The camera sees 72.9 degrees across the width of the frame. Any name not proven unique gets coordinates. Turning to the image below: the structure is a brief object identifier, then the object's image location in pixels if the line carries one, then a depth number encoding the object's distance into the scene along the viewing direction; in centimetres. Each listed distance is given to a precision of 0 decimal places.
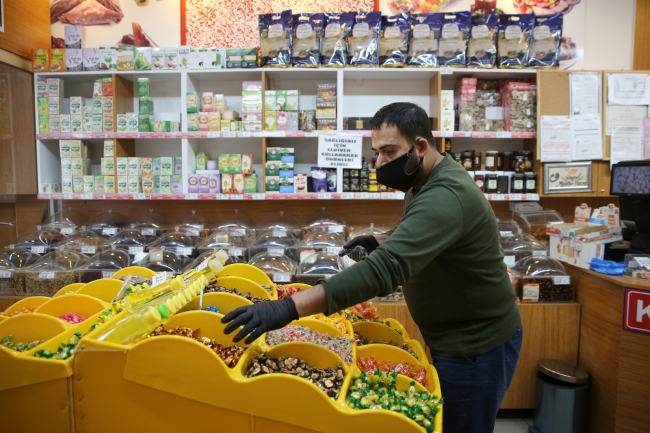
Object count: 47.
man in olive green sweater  128
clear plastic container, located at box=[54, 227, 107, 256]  309
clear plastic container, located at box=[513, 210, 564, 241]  335
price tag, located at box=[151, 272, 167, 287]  168
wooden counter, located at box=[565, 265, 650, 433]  227
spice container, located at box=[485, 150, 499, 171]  331
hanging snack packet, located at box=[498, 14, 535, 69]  316
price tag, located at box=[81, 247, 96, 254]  309
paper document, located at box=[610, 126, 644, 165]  325
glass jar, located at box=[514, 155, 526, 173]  331
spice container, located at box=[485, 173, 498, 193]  324
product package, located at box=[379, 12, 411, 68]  317
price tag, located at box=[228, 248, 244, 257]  294
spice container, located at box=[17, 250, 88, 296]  271
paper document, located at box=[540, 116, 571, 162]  322
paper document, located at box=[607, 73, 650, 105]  324
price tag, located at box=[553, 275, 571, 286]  274
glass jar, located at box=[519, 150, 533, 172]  331
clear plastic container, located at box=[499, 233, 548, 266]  291
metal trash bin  252
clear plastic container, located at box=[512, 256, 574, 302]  273
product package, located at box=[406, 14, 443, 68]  315
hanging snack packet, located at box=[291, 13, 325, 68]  317
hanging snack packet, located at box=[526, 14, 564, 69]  317
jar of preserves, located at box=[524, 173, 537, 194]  326
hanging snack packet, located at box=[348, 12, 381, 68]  315
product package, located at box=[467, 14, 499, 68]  316
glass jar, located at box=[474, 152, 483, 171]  332
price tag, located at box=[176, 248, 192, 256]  298
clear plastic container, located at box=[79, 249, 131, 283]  270
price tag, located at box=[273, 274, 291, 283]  263
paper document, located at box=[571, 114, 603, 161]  324
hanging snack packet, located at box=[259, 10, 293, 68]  316
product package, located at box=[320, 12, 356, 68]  317
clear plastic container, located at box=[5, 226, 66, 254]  311
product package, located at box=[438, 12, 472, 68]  315
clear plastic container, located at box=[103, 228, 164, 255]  308
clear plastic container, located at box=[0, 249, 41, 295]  279
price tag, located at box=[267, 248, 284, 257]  288
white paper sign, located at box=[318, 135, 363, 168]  322
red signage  221
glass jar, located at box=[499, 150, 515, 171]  334
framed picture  325
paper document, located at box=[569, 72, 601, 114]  322
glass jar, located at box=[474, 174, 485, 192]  326
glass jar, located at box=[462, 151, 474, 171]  329
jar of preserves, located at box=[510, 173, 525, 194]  326
